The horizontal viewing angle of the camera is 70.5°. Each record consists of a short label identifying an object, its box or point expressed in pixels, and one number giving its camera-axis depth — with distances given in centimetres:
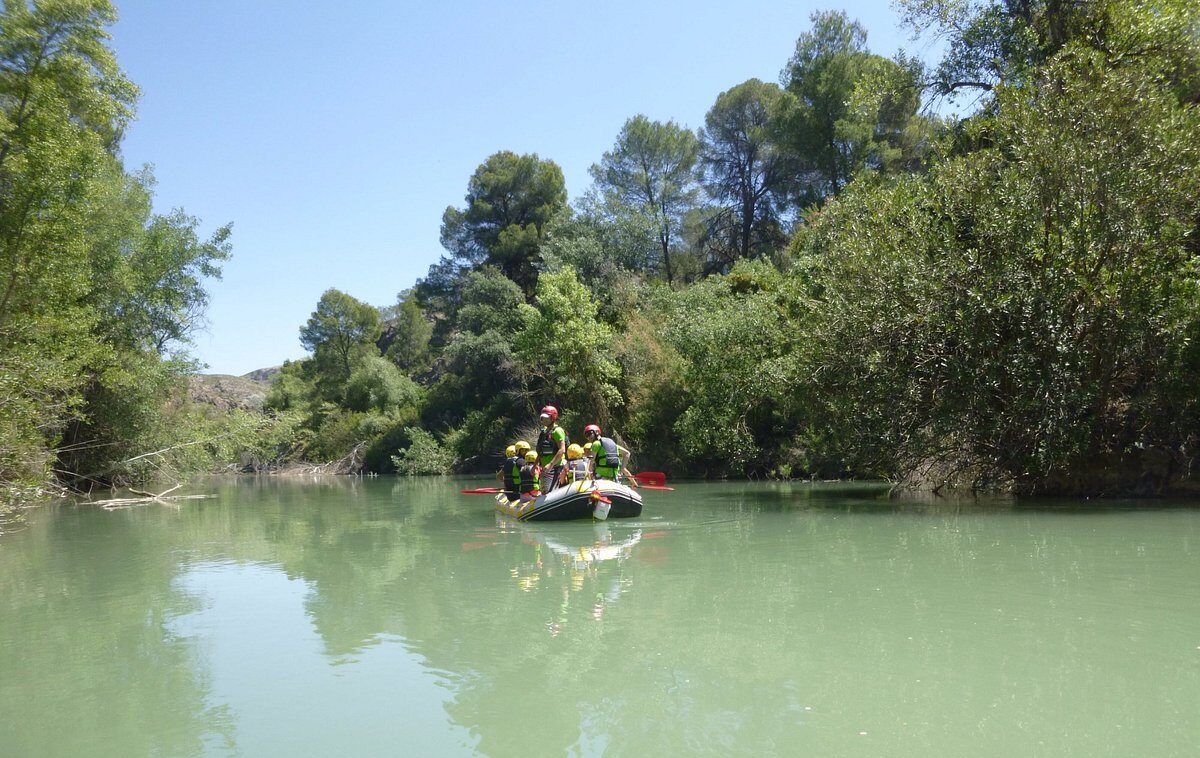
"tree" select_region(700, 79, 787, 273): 3741
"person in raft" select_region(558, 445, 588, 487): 1408
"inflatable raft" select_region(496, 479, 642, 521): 1364
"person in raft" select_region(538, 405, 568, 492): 1456
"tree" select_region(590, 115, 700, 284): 4062
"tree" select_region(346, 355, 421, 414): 4578
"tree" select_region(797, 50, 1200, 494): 1304
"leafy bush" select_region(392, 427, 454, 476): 3897
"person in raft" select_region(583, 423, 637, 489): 1431
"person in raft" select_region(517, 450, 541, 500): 1471
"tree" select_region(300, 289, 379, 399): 5556
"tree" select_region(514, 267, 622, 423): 2938
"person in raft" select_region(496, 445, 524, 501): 1534
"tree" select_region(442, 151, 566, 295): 4403
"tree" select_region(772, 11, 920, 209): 3111
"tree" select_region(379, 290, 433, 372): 5794
